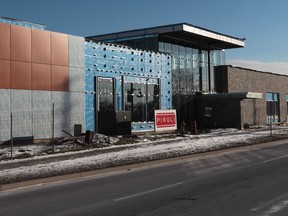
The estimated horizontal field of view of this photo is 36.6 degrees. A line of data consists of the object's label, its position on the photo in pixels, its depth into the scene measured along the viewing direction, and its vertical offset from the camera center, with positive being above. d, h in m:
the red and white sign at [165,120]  27.92 -0.46
